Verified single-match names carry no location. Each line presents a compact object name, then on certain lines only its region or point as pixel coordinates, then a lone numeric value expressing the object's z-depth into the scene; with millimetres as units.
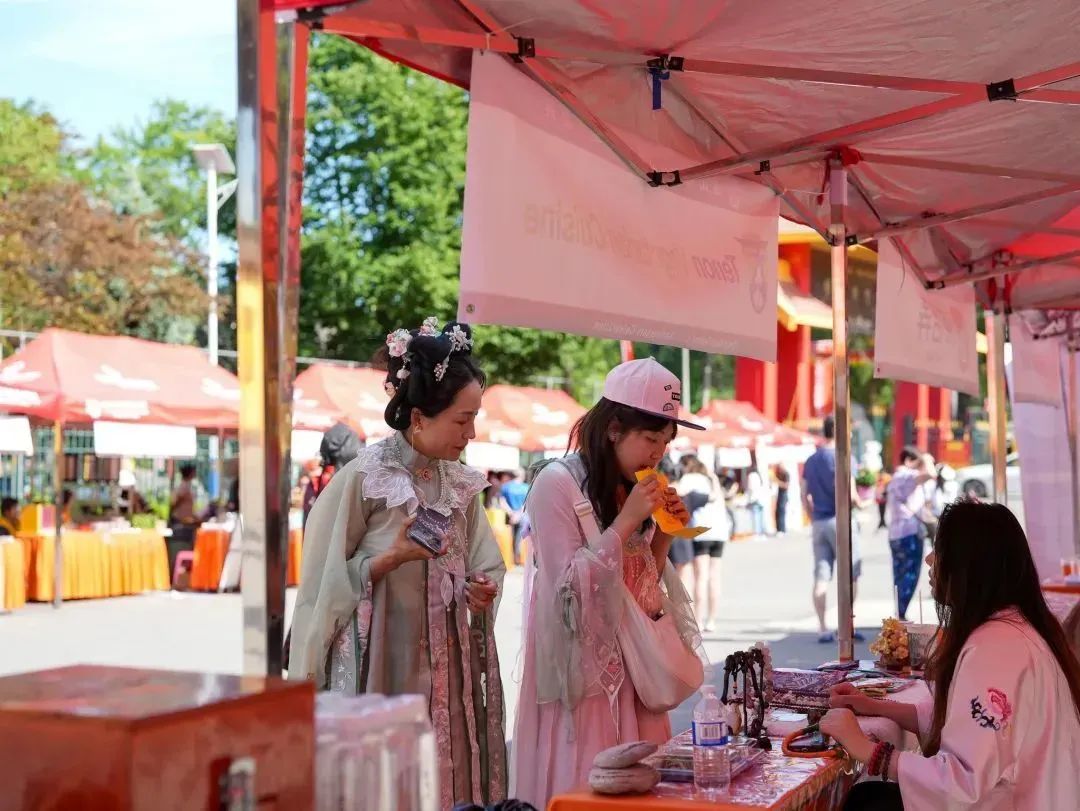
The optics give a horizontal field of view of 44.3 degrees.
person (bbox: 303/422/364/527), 8086
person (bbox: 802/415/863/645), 11930
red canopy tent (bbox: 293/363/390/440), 21859
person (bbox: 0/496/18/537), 15765
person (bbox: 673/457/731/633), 13008
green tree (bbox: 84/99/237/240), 49031
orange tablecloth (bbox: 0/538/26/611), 15172
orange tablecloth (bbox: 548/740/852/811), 2801
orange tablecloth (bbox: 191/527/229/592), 17953
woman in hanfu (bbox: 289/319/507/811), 3559
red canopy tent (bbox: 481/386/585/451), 27188
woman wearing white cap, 3725
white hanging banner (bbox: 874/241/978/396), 6375
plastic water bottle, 2953
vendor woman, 3014
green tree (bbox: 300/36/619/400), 35562
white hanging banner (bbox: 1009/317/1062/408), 9039
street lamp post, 27484
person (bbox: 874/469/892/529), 33647
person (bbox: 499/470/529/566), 21638
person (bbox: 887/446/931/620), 12672
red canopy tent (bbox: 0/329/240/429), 15445
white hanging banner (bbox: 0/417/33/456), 15469
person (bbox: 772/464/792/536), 33906
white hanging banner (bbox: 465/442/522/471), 25078
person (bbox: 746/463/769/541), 32062
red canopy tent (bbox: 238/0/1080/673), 2217
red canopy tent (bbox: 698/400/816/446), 35188
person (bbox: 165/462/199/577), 18672
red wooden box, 1587
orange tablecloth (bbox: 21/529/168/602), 16094
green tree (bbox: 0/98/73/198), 31484
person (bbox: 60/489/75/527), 19617
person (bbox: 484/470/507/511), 23672
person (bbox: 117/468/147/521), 22834
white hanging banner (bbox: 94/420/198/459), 16594
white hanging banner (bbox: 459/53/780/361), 3420
